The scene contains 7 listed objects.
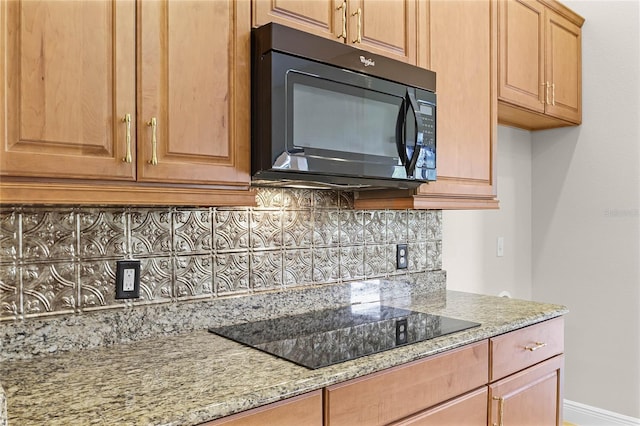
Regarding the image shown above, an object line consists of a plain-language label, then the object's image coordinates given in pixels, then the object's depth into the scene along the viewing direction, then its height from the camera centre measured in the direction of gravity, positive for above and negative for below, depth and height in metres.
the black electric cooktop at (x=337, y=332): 1.37 -0.40
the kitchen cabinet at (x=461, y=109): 1.95 +0.41
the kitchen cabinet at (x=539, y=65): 2.38 +0.74
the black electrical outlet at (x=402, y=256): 2.27 -0.22
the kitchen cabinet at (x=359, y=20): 1.50 +0.61
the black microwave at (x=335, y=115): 1.41 +0.29
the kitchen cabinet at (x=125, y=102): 1.07 +0.25
